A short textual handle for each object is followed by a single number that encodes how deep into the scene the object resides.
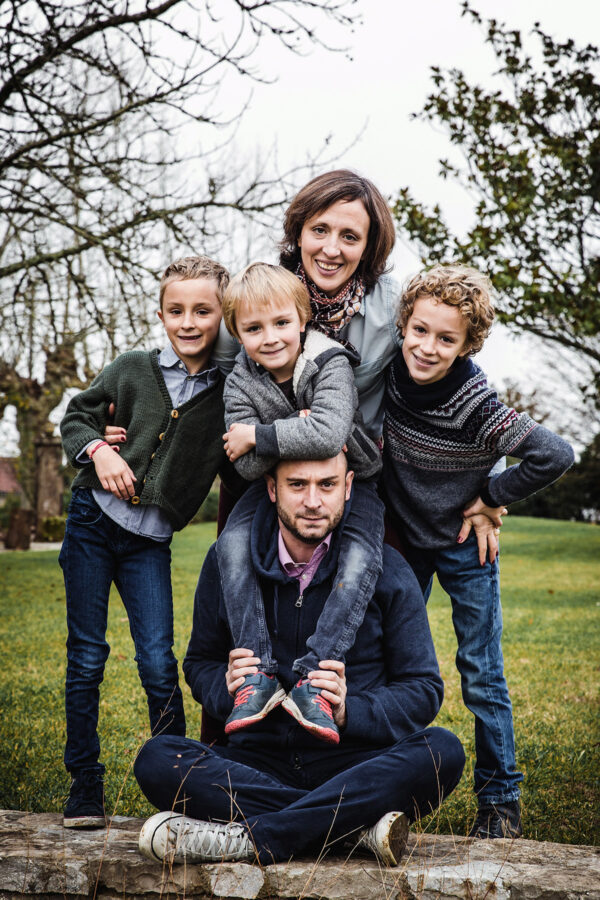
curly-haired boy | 3.13
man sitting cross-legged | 2.72
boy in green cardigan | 3.36
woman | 3.20
